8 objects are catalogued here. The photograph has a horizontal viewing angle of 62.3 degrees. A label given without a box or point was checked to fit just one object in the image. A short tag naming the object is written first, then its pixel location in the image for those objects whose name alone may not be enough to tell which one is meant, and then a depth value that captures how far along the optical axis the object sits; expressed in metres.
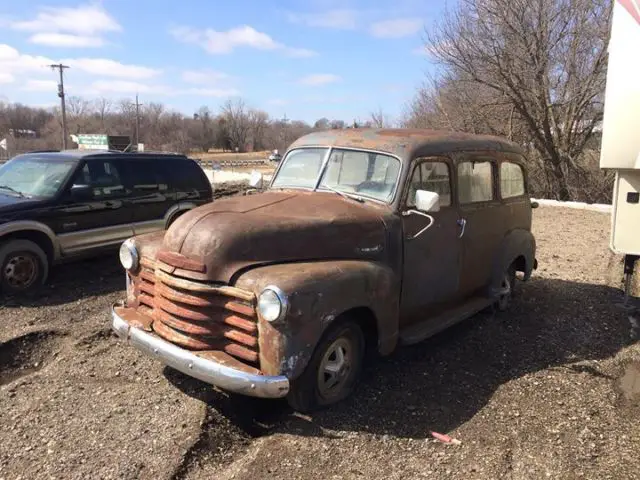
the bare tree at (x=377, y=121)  29.30
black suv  6.74
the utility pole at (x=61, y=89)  47.94
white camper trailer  5.31
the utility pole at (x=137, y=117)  73.81
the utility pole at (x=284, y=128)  87.83
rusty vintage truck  3.41
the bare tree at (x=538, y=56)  16.64
